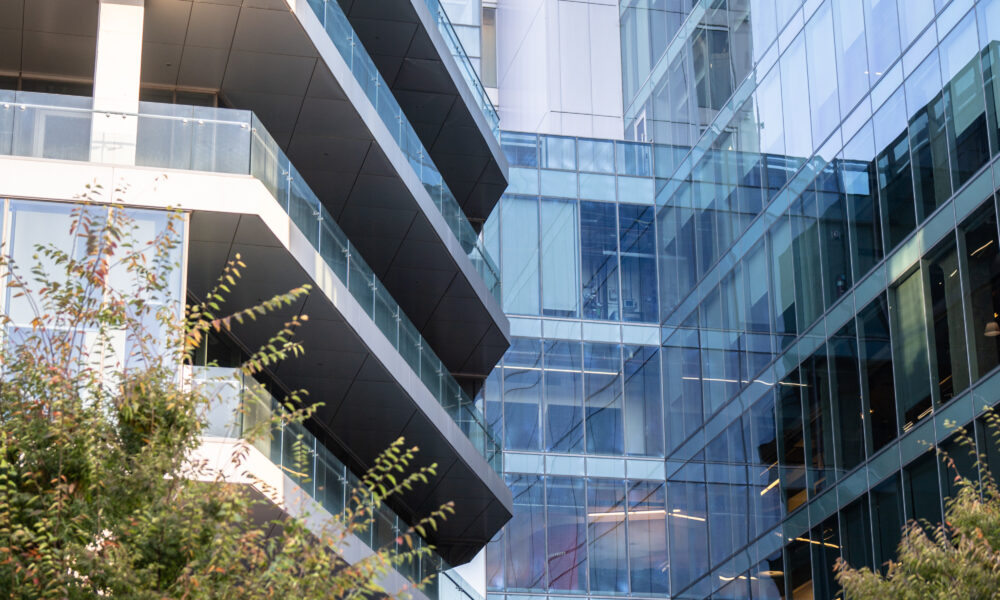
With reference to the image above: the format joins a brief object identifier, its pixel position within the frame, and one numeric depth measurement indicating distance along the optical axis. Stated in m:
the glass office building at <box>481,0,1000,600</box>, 29.08
